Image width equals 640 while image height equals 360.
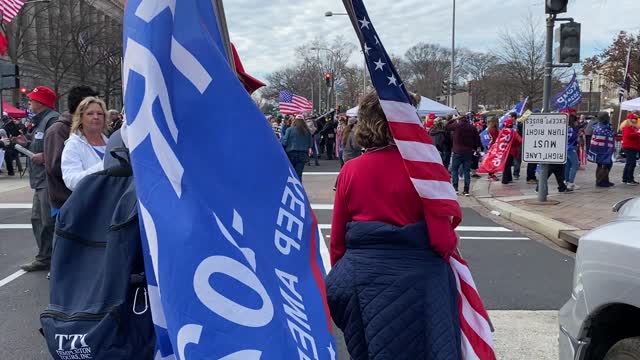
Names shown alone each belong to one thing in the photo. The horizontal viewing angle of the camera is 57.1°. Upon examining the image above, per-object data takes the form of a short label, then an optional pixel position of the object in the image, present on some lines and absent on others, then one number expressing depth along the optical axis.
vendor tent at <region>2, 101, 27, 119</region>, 25.88
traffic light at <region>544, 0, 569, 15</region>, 10.03
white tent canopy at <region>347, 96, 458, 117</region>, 20.71
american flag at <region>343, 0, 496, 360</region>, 2.32
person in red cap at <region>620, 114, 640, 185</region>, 13.41
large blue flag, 1.35
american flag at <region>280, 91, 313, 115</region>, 23.39
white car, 2.47
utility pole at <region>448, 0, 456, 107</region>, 37.28
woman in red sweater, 2.48
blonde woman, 3.92
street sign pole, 10.58
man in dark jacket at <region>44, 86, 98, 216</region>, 5.11
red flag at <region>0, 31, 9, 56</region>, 10.40
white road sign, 10.71
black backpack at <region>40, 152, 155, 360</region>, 1.72
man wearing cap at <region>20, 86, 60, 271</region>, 5.94
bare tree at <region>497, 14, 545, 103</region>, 36.75
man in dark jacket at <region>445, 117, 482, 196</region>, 12.55
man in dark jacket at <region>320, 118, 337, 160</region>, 23.00
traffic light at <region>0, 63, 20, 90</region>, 13.30
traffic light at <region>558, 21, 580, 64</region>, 10.30
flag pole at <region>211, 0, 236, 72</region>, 1.71
